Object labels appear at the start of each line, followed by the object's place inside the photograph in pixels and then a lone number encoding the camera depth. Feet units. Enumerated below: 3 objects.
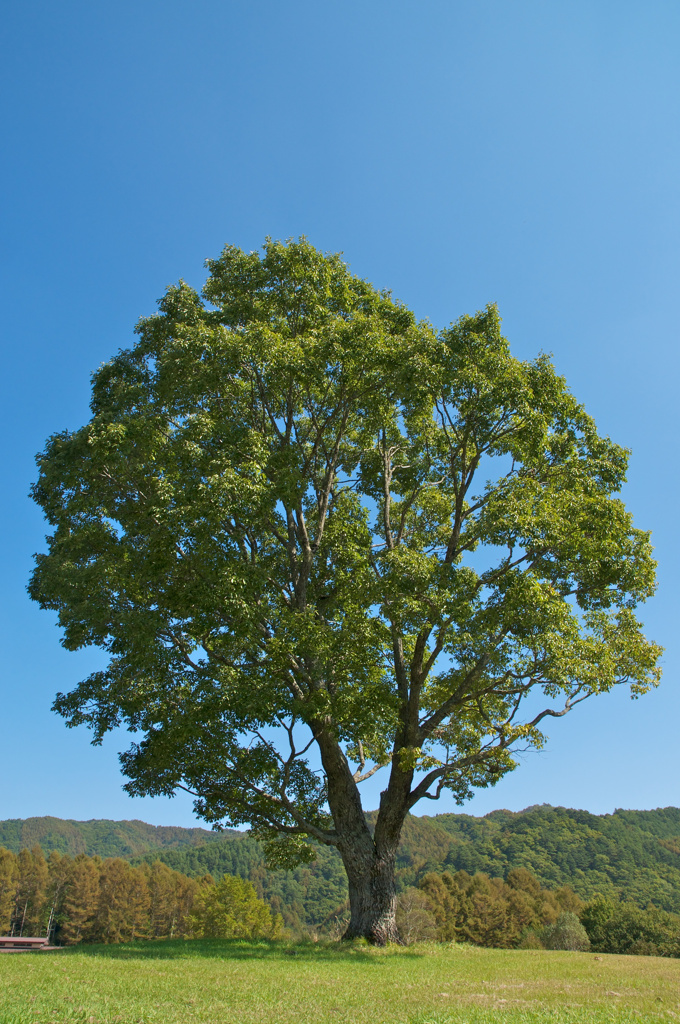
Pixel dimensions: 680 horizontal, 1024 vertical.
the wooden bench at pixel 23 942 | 147.90
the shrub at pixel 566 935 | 135.54
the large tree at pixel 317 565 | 38.88
